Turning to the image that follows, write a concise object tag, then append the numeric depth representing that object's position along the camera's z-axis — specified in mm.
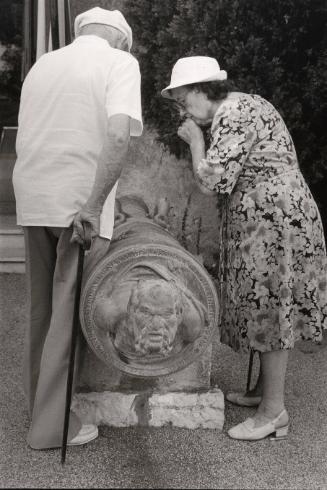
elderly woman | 3076
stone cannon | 2824
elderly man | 2824
